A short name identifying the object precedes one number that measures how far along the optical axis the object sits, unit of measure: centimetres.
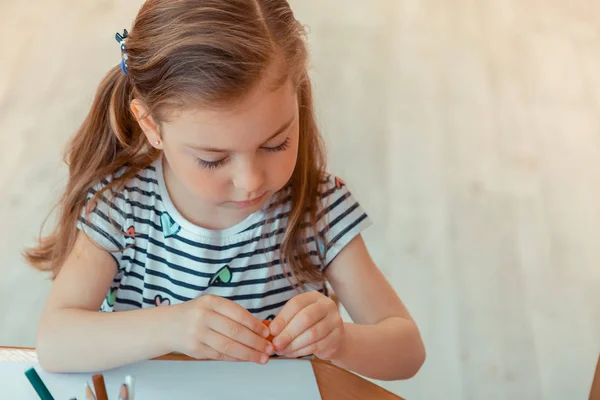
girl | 71
